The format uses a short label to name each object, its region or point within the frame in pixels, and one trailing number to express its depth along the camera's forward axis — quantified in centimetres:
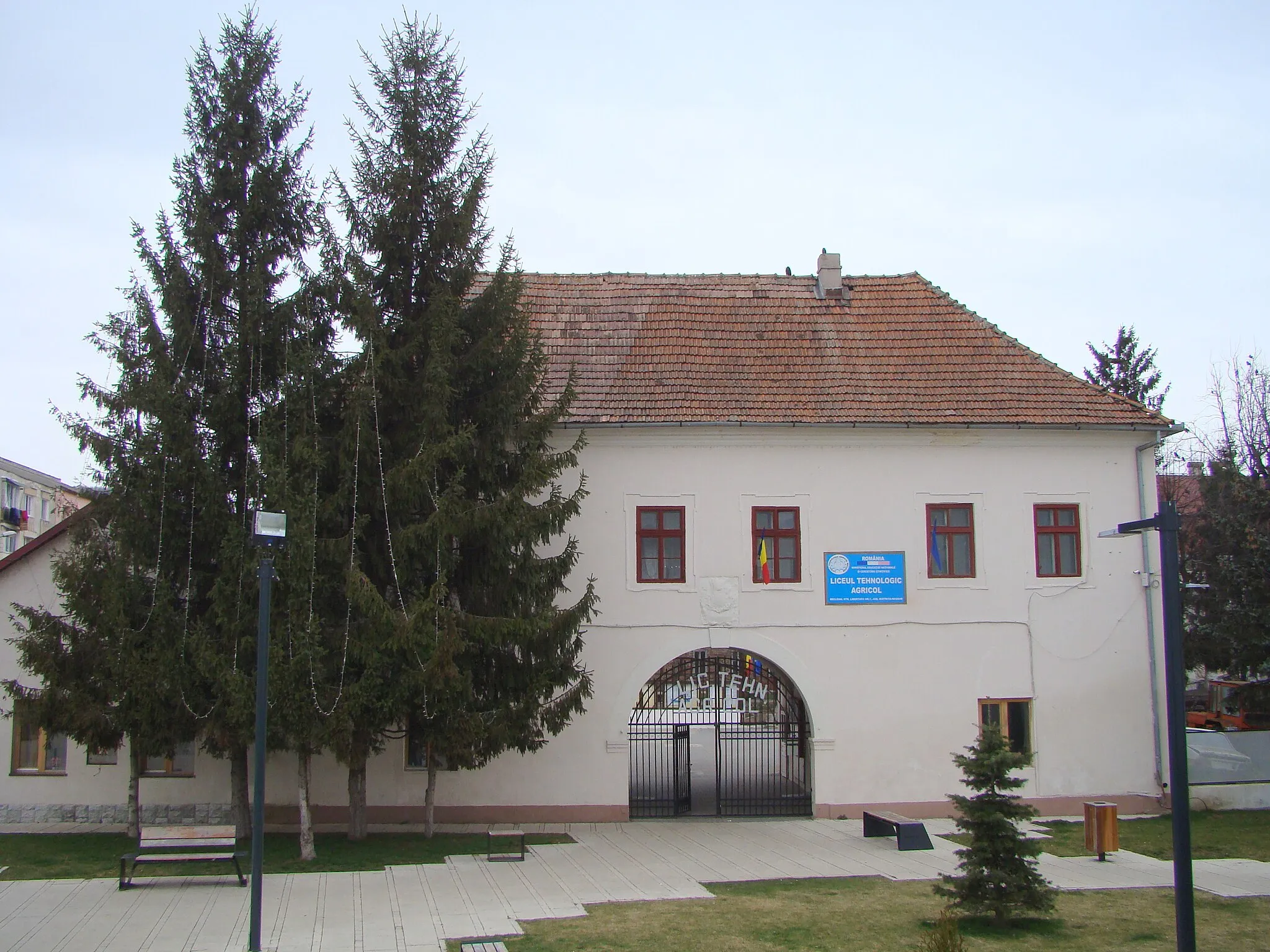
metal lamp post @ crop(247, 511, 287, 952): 1034
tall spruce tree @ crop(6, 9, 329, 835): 1495
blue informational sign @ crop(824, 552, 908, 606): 1919
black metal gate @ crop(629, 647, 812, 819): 1930
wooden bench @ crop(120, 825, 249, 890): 1334
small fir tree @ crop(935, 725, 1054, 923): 1112
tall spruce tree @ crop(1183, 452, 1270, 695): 2164
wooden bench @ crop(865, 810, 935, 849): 1597
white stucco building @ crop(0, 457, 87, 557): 4016
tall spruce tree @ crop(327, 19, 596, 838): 1530
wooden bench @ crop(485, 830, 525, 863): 1509
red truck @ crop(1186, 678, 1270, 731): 2925
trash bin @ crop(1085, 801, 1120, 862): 1505
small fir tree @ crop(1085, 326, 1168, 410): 3803
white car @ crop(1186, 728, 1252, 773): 1973
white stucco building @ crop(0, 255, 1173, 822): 1886
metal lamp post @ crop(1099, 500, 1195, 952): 828
